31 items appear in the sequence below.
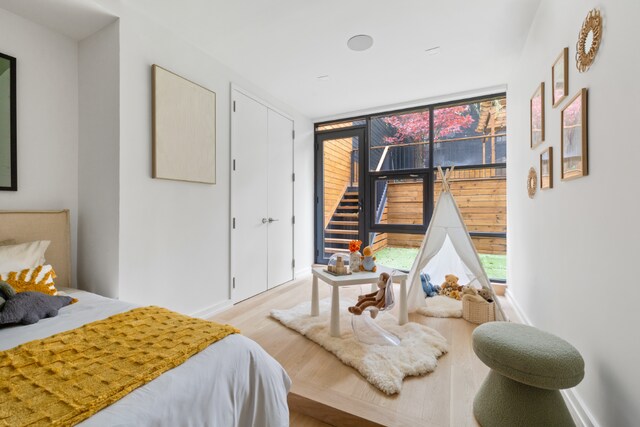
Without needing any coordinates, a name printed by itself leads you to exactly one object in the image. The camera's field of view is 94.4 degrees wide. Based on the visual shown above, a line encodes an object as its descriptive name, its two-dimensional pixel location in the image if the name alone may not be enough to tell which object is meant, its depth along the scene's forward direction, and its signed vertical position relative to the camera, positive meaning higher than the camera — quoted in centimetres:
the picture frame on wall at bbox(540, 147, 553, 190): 191 +29
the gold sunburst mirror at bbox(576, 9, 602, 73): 128 +79
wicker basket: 260 -88
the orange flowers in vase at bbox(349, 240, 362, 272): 262 -41
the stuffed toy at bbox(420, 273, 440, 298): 325 -84
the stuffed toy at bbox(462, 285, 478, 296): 277 -74
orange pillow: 157 -37
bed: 86 -58
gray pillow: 133 -46
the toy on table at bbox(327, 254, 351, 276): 250 -48
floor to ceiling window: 368 +49
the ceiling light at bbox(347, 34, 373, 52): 247 +146
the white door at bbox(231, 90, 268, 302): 312 +16
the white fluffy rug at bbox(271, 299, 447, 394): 179 -96
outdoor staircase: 453 -21
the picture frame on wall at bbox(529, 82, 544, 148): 209 +72
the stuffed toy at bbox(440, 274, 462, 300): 321 -83
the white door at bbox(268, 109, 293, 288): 371 +17
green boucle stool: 122 -70
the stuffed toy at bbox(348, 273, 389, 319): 217 -67
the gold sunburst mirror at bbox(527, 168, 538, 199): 229 +24
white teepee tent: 282 -31
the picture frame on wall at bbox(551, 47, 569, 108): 163 +78
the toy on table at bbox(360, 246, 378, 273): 261 -44
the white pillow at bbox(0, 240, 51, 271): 165 -25
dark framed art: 192 +57
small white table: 229 -58
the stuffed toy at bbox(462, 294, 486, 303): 263 -77
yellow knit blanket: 79 -51
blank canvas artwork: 231 +70
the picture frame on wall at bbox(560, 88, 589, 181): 140 +38
